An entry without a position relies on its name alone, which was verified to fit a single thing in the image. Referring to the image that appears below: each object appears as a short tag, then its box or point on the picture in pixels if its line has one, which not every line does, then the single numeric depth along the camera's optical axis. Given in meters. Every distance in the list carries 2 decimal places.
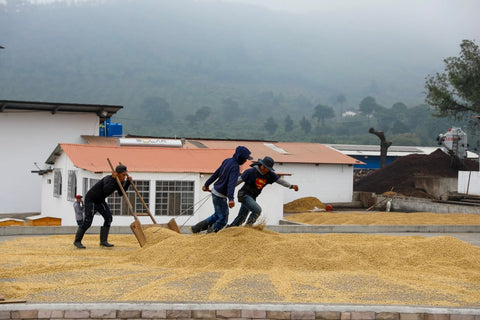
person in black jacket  12.99
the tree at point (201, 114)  195.38
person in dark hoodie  12.18
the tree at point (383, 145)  51.64
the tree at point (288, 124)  178.85
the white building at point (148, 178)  25.30
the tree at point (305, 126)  177.38
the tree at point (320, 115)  198.00
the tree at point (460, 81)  51.75
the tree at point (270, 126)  176.25
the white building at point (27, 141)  36.19
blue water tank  44.81
